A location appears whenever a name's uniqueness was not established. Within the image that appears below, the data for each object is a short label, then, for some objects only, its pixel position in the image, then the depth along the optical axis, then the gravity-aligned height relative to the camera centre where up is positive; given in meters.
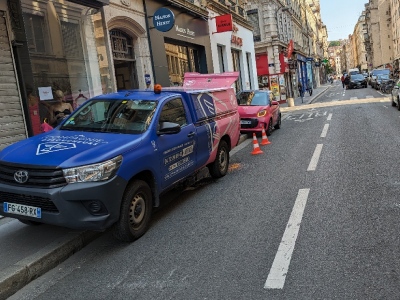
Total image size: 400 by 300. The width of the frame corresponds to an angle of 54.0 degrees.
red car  13.70 -0.67
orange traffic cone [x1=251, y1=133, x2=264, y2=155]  10.56 -1.53
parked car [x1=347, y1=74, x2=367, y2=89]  45.22 -0.22
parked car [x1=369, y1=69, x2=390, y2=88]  38.91 +0.39
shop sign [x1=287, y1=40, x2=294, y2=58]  34.11 +3.48
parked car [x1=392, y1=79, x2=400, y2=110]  17.80 -0.97
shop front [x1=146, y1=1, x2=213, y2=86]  14.88 +2.65
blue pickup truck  4.34 -0.62
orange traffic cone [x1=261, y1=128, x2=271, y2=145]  12.14 -1.50
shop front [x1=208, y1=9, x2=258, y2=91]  21.27 +2.94
